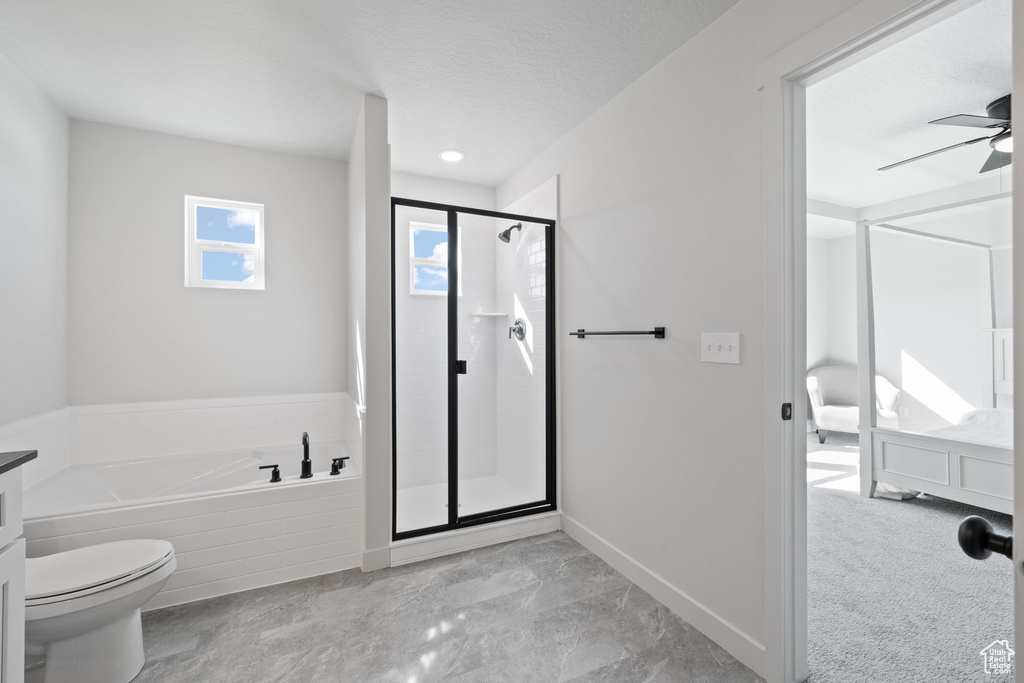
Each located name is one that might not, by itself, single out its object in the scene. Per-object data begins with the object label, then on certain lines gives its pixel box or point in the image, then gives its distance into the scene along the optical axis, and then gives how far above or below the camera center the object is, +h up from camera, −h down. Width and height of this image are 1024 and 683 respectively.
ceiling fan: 2.34 +1.12
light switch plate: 1.80 -0.01
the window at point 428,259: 2.76 +0.51
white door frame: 1.61 -0.06
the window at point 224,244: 3.10 +0.69
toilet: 1.51 -0.88
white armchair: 4.73 -0.63
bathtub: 2.05 -0.84
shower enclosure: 2.72 -0.14
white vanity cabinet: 1.06 -0.52
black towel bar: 2.14 +0.06
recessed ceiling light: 3.22 +1.33
